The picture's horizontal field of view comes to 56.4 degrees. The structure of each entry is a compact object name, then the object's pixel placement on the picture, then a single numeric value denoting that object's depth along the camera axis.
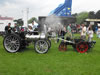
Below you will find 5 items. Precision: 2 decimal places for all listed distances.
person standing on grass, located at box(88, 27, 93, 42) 6.16
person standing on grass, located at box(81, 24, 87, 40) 6.11
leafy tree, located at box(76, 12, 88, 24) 59.20
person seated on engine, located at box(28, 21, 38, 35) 5.04
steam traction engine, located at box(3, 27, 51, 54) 4.40
